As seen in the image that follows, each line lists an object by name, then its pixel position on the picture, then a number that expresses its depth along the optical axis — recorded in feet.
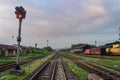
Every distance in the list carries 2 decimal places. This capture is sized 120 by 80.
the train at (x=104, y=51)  194.29
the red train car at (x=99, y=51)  243.81
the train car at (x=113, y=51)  190.37
